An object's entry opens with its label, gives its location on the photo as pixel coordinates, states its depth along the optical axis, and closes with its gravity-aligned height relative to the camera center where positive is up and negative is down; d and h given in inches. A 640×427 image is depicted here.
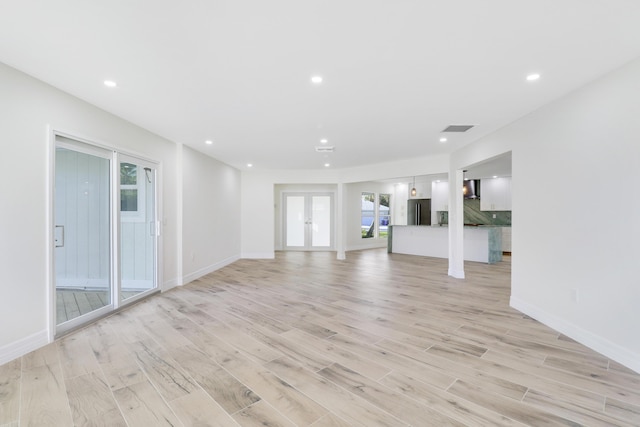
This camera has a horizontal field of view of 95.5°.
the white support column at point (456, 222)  222.4 -6.7
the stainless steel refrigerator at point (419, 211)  395.9 +3.2
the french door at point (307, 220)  395.5 -8.6
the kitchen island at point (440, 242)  292.5 -31.9
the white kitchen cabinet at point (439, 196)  370.6 +22.4
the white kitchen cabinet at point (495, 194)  348.2 +23.3
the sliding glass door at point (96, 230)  124.8 -7.9
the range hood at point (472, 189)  369.4 +30.9
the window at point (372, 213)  420.8 +0.8
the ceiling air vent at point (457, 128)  162.1 +48.5
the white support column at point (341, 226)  325.7 -14.0
